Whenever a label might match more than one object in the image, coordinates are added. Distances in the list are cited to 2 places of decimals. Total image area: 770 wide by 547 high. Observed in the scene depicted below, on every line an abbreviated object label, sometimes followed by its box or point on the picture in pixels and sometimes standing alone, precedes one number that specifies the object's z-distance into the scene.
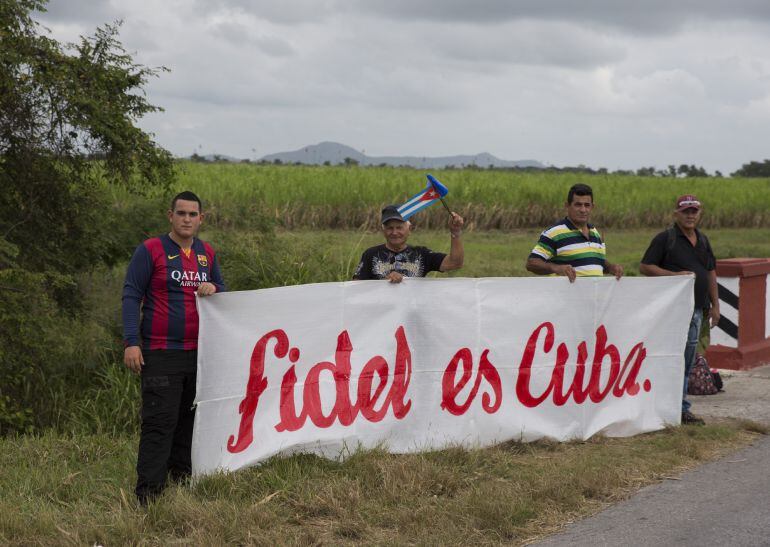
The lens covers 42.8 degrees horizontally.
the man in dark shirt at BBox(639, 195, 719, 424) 8.25
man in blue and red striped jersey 5.35
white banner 5.97
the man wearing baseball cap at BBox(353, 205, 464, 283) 6.62
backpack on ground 9.57
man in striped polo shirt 7.54
